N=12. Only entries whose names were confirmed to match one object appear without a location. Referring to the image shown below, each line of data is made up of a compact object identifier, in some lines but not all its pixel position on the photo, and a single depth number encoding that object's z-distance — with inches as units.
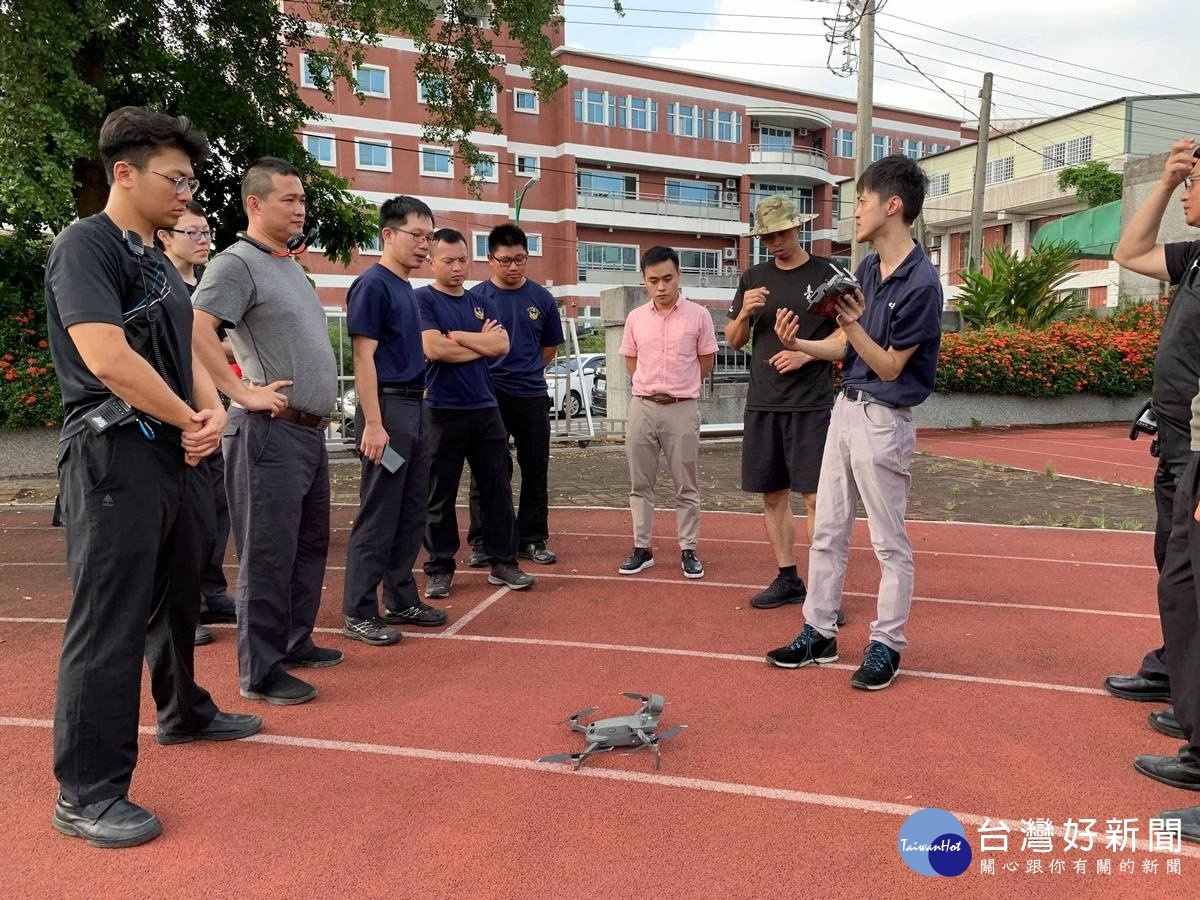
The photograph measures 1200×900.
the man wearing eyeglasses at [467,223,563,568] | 226.5
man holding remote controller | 138.5
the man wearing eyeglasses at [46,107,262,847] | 97.6
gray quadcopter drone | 120.2
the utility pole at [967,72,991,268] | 839.1
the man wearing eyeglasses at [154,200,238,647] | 186.9
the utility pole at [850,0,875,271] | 616.1
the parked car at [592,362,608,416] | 611.5
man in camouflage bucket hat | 184.2
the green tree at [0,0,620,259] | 270.8
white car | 504.1
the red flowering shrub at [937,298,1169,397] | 615.8
